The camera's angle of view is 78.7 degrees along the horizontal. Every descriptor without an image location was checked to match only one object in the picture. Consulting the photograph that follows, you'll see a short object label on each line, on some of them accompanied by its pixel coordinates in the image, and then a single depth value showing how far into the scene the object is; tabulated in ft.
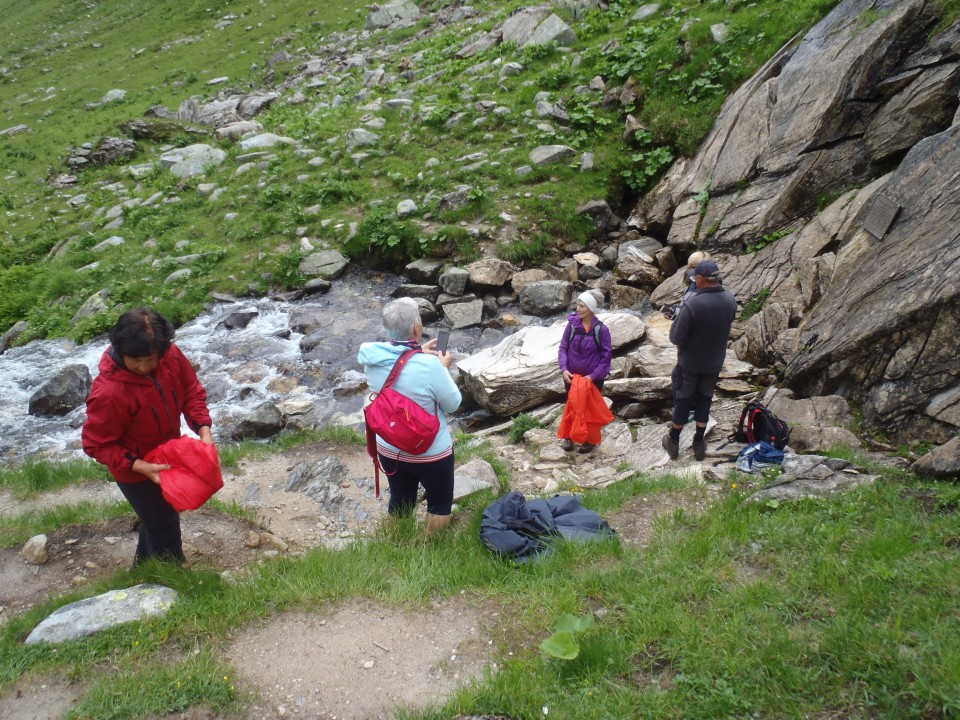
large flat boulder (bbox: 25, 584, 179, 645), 14.94
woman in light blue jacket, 16.85
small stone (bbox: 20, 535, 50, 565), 20.11
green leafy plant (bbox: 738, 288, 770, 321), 35.55
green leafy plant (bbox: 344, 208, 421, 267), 51.37
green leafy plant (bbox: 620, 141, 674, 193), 50.08
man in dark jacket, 23.56
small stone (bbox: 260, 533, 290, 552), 22.77
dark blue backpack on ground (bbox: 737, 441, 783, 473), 22.77
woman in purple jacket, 27.57
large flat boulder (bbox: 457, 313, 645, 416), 35.14
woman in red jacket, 14.70
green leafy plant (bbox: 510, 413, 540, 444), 32.55
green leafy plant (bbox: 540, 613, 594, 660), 13.06
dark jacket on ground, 18.65
